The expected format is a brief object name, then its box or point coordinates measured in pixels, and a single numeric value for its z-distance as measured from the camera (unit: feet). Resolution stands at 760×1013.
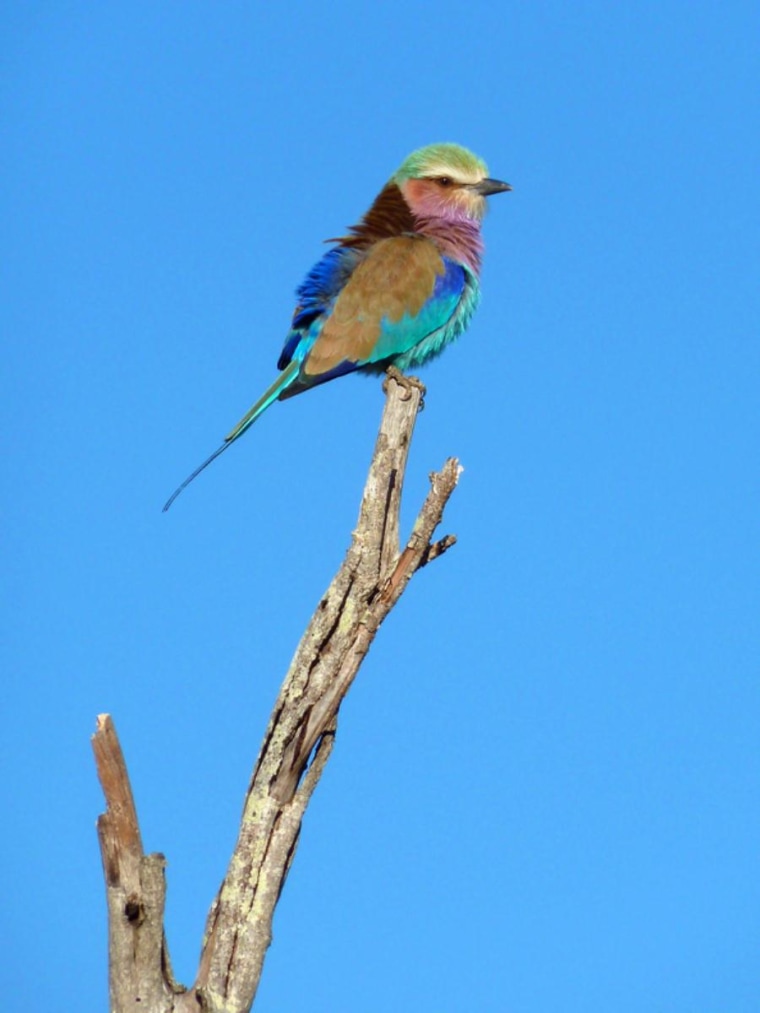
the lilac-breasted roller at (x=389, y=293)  43.86
